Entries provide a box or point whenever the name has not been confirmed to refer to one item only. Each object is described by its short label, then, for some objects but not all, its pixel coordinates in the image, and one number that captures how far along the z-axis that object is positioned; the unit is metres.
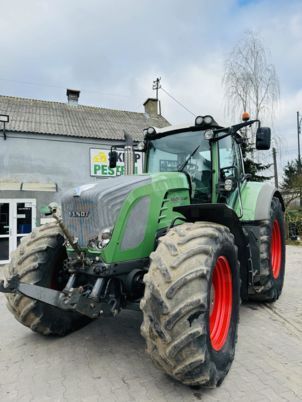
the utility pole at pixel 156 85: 21.13
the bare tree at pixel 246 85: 12.71
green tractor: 2.39
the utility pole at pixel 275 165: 13.23
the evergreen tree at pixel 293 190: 14.81
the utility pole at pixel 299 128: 23.50
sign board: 13.40
